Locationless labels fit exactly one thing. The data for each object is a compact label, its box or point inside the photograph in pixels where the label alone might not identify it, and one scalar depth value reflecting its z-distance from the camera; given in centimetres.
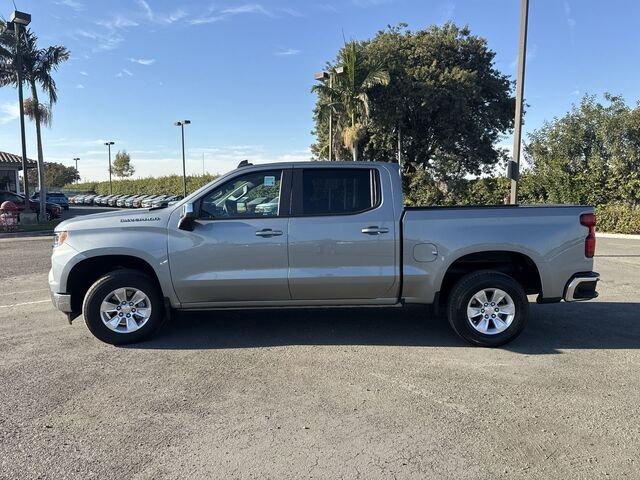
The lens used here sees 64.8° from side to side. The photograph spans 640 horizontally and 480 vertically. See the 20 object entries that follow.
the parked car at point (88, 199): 5942
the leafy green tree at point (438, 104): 2616
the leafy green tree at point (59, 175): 9962
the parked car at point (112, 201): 5478
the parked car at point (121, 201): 5244
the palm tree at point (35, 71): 2173
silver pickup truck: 519
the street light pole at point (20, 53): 2025
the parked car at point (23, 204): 2530
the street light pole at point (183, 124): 4569
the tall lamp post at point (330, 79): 2003
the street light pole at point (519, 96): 1263
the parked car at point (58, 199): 4035
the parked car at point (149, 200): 4485
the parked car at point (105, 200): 5588
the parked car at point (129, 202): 5004
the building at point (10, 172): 3591
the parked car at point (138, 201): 4836
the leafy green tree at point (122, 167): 8325
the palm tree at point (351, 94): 1973
